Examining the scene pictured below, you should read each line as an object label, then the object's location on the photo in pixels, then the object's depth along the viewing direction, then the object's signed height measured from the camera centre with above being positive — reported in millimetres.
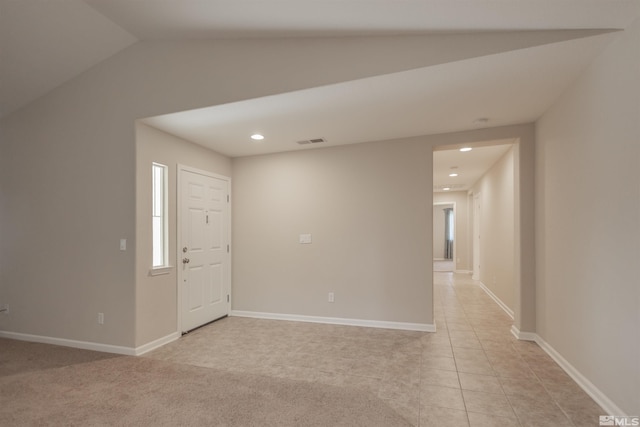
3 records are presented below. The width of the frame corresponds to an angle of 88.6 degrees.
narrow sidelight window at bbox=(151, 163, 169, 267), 3797 +44
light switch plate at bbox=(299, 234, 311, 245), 4664 -292
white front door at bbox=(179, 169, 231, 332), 4078 -404
